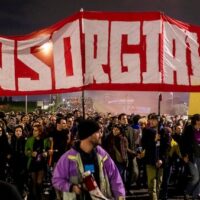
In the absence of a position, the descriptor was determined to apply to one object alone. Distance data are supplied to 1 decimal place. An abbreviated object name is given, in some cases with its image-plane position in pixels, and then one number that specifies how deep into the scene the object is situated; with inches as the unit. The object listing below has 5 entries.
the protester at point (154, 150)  348.9
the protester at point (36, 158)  380.2
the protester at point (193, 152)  369.5
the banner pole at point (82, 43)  254.2
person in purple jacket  174.6
